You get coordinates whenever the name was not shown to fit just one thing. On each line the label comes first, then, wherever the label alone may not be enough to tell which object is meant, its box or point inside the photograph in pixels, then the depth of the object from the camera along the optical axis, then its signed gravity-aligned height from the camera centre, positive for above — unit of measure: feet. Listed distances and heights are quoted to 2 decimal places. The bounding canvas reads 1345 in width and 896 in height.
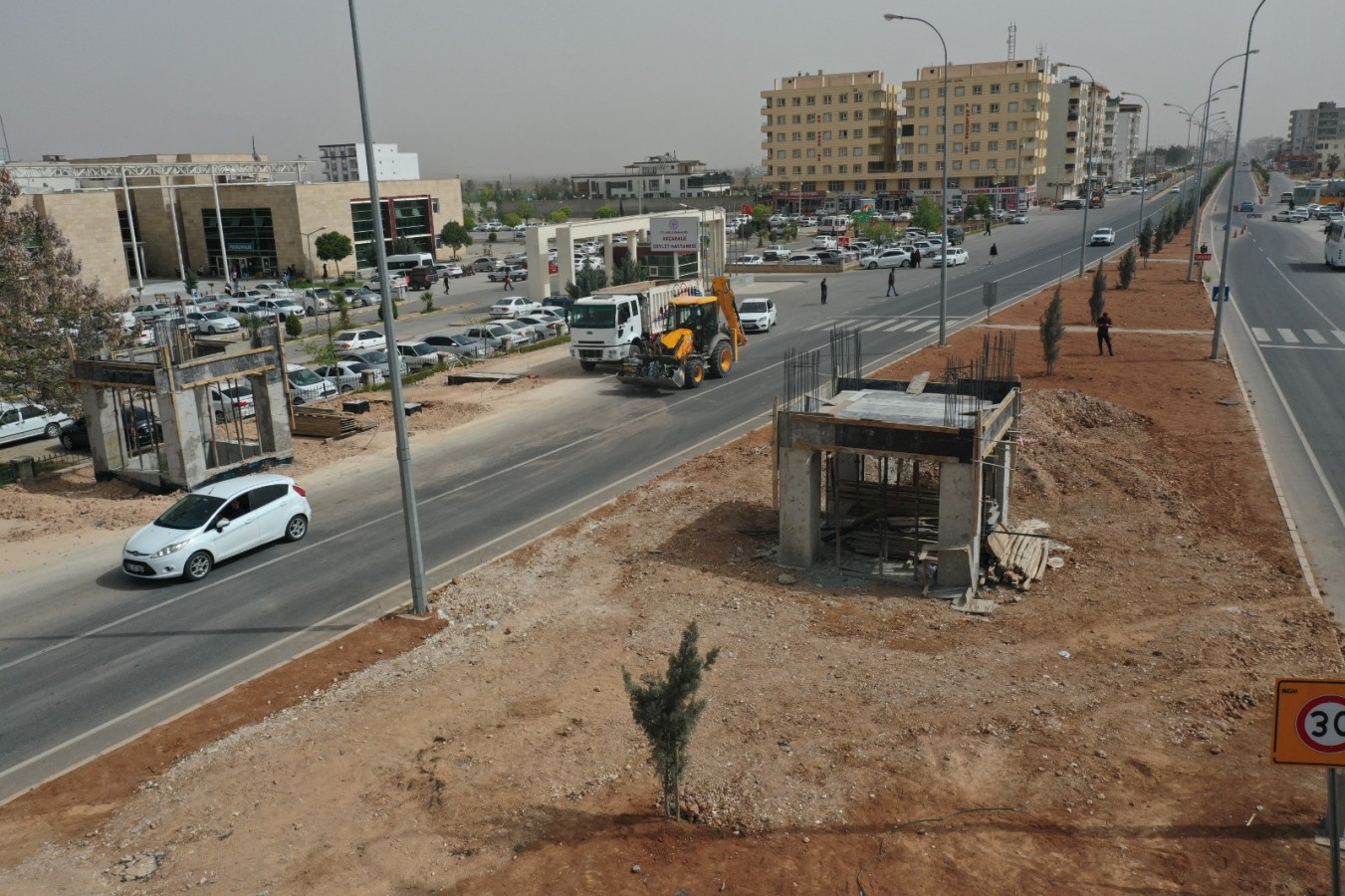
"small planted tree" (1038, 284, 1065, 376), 95.35 -12.75
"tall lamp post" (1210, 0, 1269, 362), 102.17 -8.41
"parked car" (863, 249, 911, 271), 214.07 -11.52
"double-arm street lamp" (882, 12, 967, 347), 107.01 -11.45
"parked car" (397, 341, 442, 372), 119.03 -16.10
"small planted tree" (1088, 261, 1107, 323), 119.75 -12.25
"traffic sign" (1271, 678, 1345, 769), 20.03 -10.85
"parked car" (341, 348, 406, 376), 111.04 -14.83
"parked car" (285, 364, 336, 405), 100.63 -16.20
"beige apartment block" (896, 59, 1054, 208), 384.27 +28.56
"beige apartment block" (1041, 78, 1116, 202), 452.35 +28.50
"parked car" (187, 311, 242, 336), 155.12 -14.30
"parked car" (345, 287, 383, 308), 188.14 -13.68
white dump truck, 108.47 -11.80
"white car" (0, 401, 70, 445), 90.43 -17.09
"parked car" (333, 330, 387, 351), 124.98 -14.61
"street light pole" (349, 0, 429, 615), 43.80 -9.89
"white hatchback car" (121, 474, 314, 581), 54.85 -17.12
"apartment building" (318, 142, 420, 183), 421.18 +29.68
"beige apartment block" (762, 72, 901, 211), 400.06 +28.17
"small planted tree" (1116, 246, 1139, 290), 160.45 -12.00
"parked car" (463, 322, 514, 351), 130.72 -15.04
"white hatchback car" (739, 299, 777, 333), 137.59 -14.43
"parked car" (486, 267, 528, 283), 223.92 -12.43
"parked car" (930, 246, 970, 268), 207.21 -11.24
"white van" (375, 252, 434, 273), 240.14 -9.28
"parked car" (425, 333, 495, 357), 124.88 -15.49
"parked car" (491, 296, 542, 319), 151.12 -13.43
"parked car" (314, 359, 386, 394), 105.81 -15.91
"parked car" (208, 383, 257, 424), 92.08 -16.18
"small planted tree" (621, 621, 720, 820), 28.89 -14.56
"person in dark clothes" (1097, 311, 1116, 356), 106.73 -14.04
